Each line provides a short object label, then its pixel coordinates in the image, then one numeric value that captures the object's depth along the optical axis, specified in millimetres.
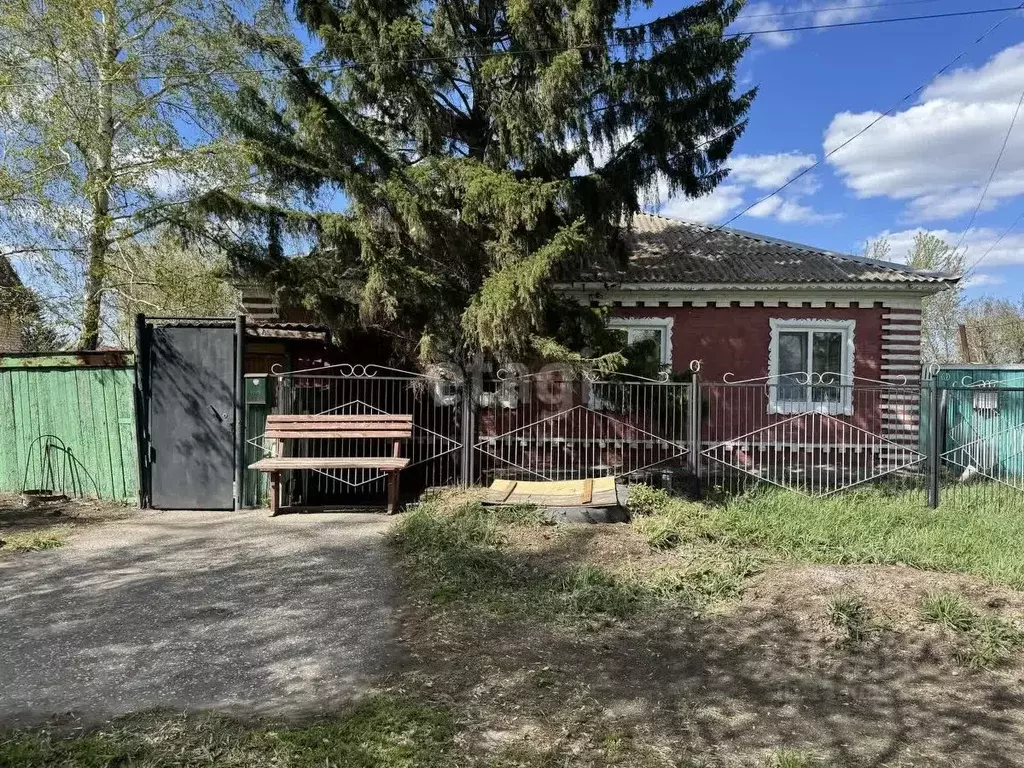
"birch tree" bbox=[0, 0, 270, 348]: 11359
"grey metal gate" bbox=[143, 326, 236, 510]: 8555
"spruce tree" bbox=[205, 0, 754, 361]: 8070
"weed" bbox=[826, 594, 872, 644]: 4629
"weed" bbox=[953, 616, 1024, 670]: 4295
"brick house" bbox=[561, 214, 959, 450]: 11922
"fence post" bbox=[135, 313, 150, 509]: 8477
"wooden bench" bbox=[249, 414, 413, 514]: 8117
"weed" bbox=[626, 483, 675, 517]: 7578
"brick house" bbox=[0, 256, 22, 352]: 12859
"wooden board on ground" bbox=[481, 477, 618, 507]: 7500
